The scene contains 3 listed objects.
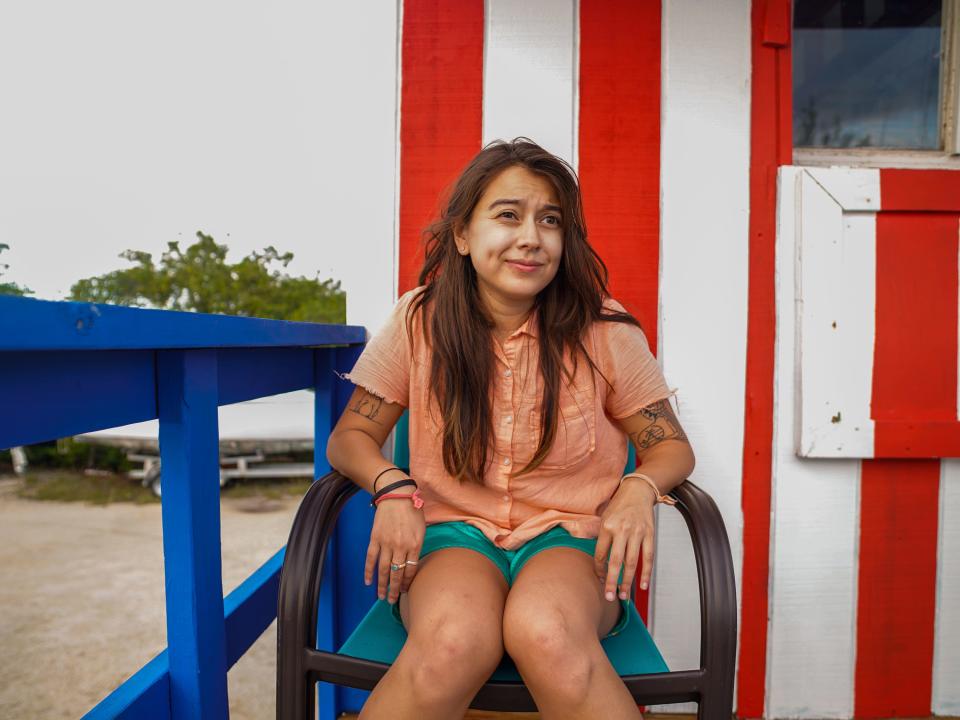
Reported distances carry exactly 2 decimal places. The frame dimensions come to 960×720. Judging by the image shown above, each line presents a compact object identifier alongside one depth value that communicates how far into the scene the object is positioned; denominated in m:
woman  1.11
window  1.82
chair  0.99
